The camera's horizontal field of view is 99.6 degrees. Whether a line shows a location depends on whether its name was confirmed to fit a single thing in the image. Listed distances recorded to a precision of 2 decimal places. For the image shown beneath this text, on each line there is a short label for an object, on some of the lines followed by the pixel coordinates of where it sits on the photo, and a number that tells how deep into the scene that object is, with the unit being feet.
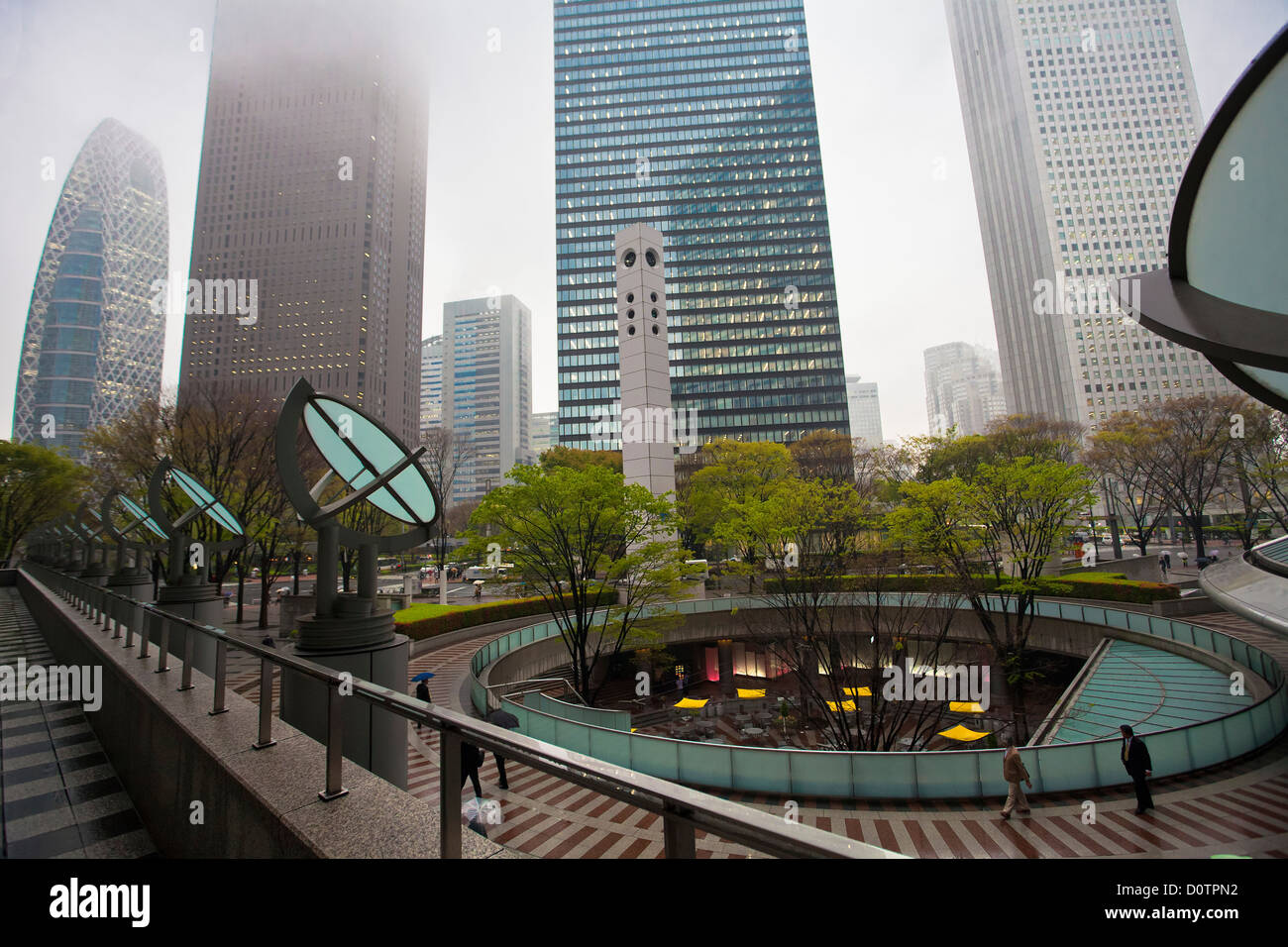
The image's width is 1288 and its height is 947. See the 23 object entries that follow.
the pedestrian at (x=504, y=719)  34.47
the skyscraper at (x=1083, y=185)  285.43
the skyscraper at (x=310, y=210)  319.88
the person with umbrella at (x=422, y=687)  34.55
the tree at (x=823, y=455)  149.18
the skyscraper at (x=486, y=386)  512.22
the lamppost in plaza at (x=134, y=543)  44.78
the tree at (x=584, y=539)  62.39
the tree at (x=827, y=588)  55.47
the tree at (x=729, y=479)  119.11
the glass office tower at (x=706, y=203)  274.77
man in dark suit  30.55
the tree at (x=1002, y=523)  67.10
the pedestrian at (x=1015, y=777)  31.14
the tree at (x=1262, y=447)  93.56
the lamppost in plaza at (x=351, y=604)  16.15
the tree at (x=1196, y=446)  101.97
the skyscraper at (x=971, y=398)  531.50
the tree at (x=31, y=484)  93.20
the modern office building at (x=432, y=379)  584.81
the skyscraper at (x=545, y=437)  640.17
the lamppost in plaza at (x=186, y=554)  31.50
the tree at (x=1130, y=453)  113.19
